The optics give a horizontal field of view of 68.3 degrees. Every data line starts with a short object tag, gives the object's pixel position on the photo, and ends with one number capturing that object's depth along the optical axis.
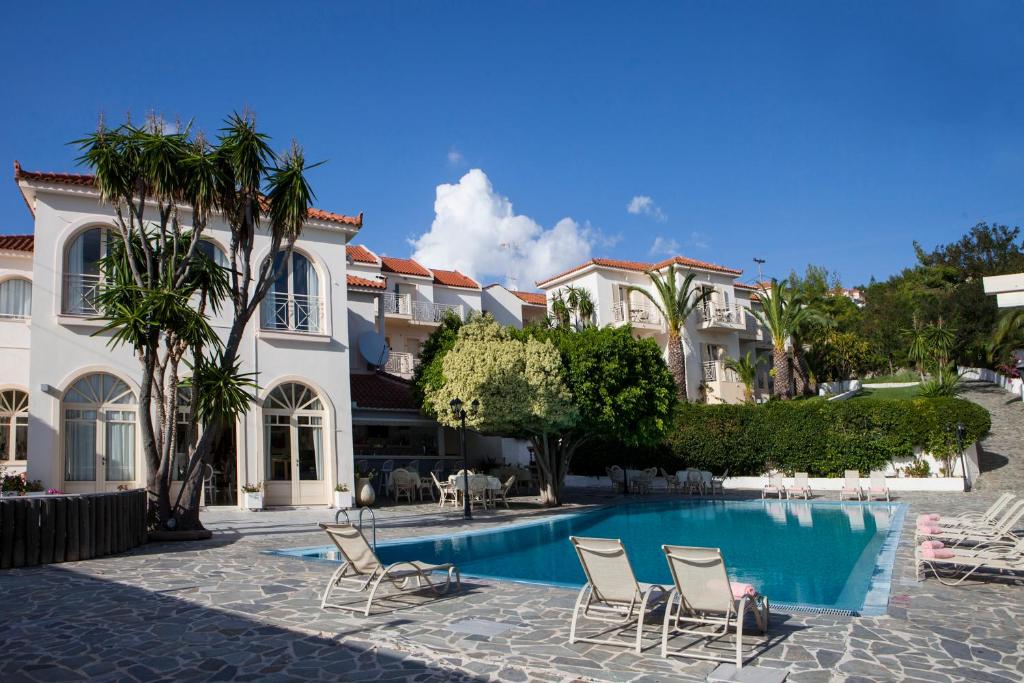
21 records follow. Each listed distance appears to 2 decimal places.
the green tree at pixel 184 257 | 14.27
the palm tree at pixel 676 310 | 37.14
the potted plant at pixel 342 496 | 21.00
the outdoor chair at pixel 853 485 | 23.00
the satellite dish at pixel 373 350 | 27.66
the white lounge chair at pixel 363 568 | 8.56
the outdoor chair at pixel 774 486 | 24.73
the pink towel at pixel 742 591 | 6.77
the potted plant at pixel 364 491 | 20.88
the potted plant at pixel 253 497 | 19.72
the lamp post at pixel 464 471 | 18.92
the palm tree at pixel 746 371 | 39.44
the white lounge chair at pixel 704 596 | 6.42
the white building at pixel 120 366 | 17.91
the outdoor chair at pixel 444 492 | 22.51
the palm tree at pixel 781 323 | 39.38
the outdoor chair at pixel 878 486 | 22.47
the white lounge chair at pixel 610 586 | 6.88
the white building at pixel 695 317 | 39.66
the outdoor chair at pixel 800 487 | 24.33
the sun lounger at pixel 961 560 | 8.58
